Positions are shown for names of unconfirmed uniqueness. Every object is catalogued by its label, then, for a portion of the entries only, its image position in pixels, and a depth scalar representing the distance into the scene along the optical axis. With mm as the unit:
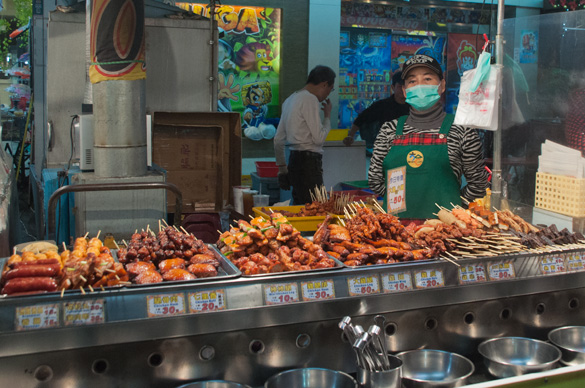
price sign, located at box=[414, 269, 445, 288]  2812
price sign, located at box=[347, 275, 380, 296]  2666
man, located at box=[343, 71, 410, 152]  8664
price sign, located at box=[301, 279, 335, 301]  2590
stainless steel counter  2258
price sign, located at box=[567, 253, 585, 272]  3205
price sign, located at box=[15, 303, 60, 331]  2178
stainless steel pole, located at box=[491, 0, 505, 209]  3906
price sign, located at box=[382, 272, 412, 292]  2736
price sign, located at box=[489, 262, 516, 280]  2988
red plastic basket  9164
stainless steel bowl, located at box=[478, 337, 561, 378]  2855
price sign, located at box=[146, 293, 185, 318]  2342
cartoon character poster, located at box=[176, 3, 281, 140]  11484
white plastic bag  3902
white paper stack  3783
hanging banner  4277
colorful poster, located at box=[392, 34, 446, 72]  12977
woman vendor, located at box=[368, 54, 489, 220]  4395
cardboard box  6211
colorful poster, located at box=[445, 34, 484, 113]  13531
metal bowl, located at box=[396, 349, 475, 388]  2710
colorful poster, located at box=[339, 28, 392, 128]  12508
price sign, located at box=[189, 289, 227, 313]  2404
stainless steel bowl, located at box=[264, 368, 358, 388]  2502
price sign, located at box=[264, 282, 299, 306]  2525
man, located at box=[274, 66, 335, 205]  7367
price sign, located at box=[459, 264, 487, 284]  2914
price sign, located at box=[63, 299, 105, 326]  2240
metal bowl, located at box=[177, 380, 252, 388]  2441
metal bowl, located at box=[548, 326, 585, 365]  3070
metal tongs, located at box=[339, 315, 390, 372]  2373
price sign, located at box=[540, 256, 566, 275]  3121
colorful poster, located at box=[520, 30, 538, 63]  4402
